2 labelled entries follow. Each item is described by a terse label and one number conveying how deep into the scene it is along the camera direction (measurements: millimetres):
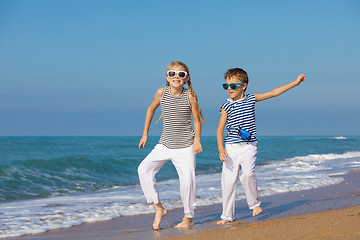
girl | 4680
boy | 4738
